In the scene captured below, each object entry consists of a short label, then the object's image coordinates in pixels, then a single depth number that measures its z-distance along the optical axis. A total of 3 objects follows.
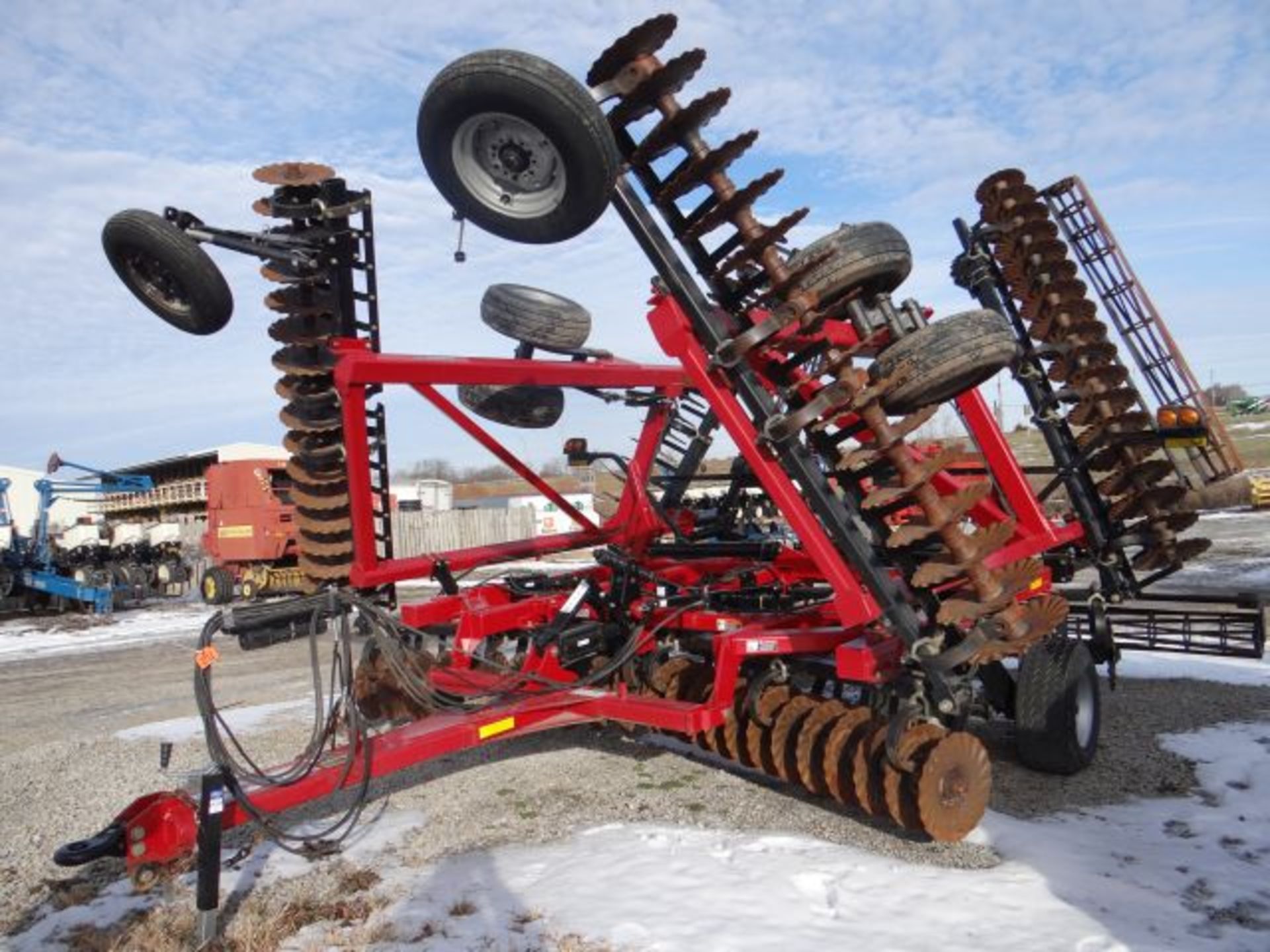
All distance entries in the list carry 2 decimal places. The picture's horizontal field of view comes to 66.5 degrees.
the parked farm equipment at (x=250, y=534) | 20.27
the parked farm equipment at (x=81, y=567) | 18.81
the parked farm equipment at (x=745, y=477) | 4.12
